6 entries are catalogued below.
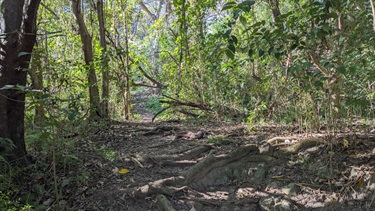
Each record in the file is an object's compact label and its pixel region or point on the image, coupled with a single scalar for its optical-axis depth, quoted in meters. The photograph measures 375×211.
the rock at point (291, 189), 3.95
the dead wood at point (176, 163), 4.52
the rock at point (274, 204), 3.72
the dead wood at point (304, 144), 4.41
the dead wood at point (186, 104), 8.12
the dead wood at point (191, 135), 5.64
